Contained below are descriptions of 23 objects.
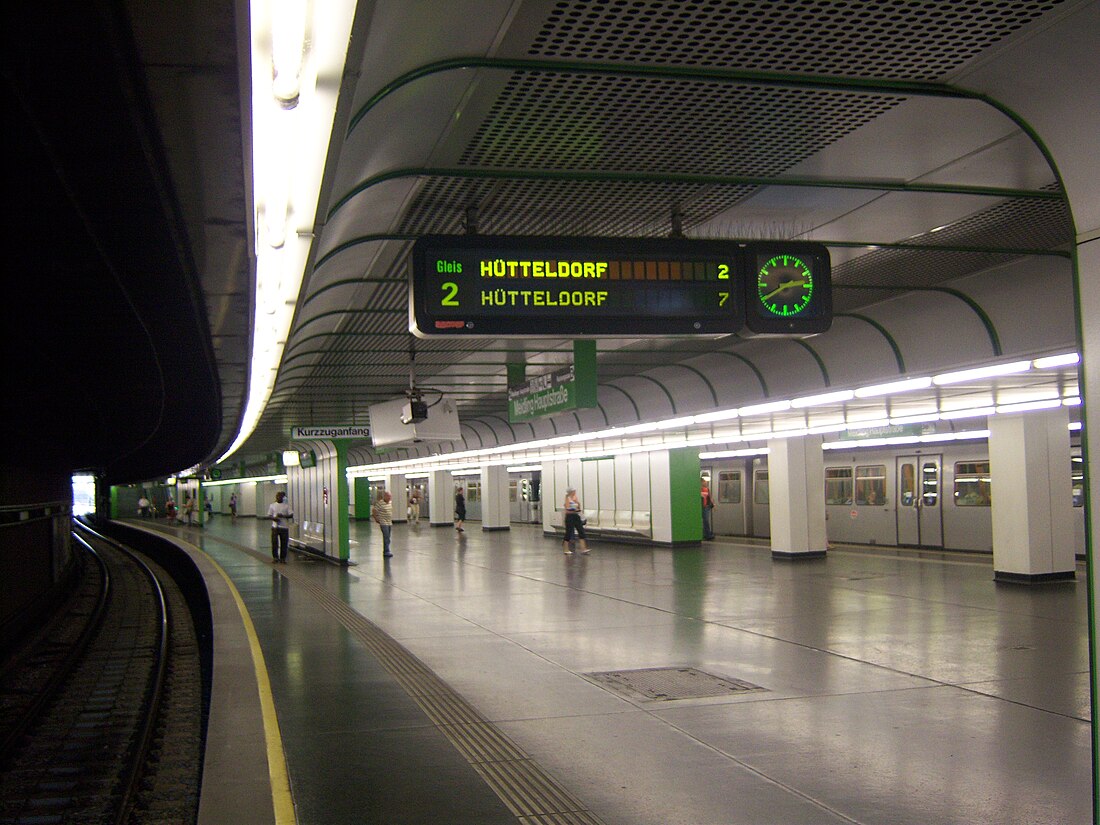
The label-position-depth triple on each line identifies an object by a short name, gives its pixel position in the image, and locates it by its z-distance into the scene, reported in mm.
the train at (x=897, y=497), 19547
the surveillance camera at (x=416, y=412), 13438
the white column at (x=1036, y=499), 13906
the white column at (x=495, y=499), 34281
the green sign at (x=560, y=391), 11859
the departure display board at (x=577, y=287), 5441
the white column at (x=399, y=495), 44781
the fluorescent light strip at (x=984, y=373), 9623
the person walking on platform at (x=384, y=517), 22641
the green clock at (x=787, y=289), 5934
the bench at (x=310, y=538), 23297
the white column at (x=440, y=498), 39625
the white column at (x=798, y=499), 19094
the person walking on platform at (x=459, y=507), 32366
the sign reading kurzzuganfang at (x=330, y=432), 20141
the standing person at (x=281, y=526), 22672
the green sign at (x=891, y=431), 19586
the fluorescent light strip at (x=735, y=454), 25234
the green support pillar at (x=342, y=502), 20859
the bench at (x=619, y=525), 24562
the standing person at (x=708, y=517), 26312
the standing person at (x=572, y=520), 22203
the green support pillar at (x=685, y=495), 23328
